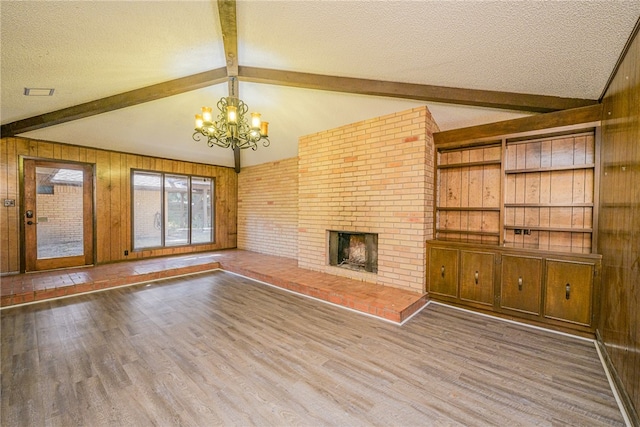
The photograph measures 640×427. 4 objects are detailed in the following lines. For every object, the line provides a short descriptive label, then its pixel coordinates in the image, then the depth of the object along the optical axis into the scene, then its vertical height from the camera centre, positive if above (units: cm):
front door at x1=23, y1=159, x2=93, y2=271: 448 -16
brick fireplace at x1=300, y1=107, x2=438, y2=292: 340 +30
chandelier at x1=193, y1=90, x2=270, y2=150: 298 +106
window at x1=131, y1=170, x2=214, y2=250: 582 -5
